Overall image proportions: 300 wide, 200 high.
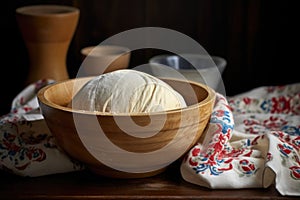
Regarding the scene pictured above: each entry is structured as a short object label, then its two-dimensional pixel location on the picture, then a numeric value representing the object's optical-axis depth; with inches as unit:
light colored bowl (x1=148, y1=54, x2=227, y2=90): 53.2
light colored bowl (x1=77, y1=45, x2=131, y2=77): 55.0
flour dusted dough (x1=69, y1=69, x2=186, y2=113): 40.0
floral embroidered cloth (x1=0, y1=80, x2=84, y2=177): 41.7
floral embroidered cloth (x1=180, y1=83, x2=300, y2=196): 40.3
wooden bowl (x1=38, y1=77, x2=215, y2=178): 38.4
